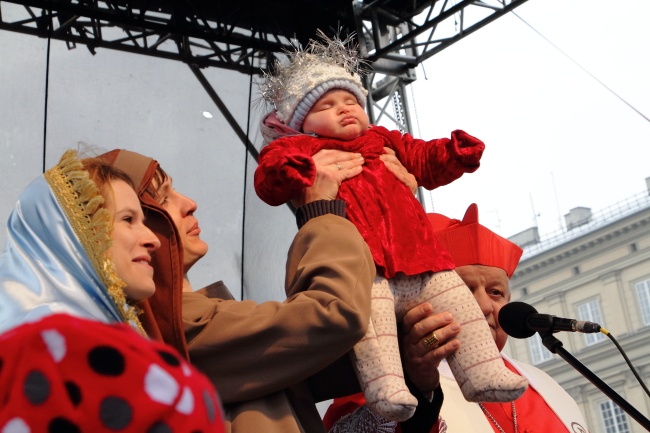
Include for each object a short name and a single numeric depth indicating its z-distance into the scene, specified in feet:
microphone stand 8.46
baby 8.46
